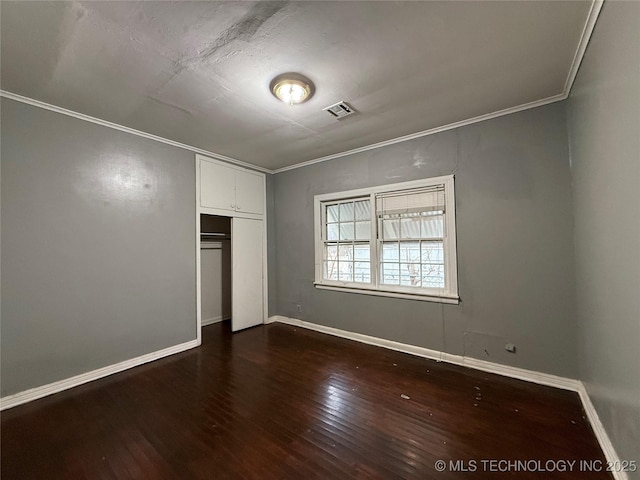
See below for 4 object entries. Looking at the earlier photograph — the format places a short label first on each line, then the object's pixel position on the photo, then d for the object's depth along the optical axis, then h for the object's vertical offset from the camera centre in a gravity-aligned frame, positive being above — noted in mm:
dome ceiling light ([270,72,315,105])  2156 +1352
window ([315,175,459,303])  3156 +33
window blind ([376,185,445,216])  3197 +538
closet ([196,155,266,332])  3898 +41
